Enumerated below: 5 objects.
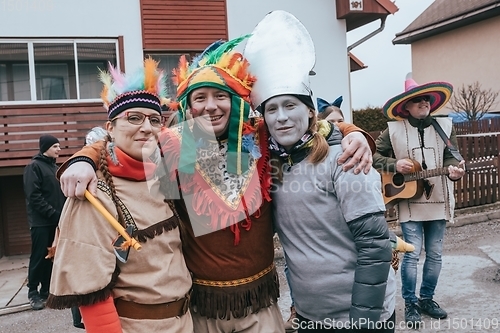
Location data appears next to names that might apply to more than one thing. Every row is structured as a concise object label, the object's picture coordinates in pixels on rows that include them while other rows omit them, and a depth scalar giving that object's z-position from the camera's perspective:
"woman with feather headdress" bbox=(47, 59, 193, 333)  1.80
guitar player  4.03
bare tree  16.09
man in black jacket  5.42
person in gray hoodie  2.00
